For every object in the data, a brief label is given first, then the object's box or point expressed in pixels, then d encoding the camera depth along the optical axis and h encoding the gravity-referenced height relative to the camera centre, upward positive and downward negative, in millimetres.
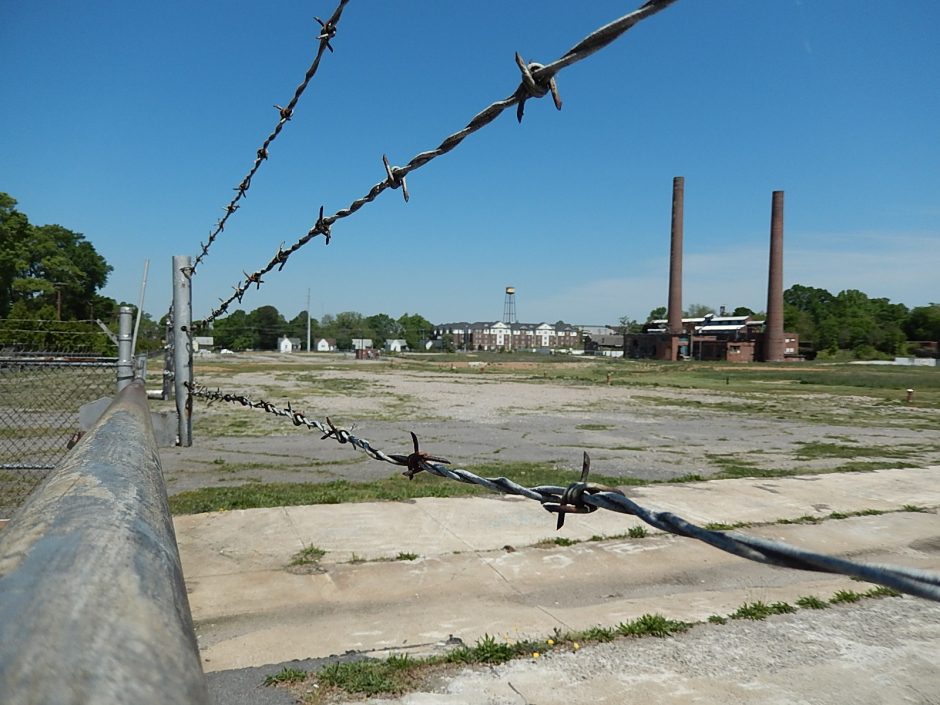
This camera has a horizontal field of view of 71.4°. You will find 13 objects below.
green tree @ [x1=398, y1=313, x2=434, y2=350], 184362 +4499
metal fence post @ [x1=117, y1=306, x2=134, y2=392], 4855 -63
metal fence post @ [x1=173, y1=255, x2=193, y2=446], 5953 +121
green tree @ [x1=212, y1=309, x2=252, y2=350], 137000 +916
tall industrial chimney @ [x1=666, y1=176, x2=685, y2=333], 82125 +14127
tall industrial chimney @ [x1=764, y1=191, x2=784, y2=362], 76500 +7584
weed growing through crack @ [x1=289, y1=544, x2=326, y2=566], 5234 -1744
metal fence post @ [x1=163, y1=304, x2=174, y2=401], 6336 -232
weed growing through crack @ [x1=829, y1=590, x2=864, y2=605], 4824 -1789
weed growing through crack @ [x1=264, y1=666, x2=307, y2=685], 3446 -1776
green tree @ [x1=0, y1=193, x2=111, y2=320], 57781 +6653
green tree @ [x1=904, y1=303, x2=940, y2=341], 110312 +6203
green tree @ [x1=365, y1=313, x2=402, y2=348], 184750 +4067
